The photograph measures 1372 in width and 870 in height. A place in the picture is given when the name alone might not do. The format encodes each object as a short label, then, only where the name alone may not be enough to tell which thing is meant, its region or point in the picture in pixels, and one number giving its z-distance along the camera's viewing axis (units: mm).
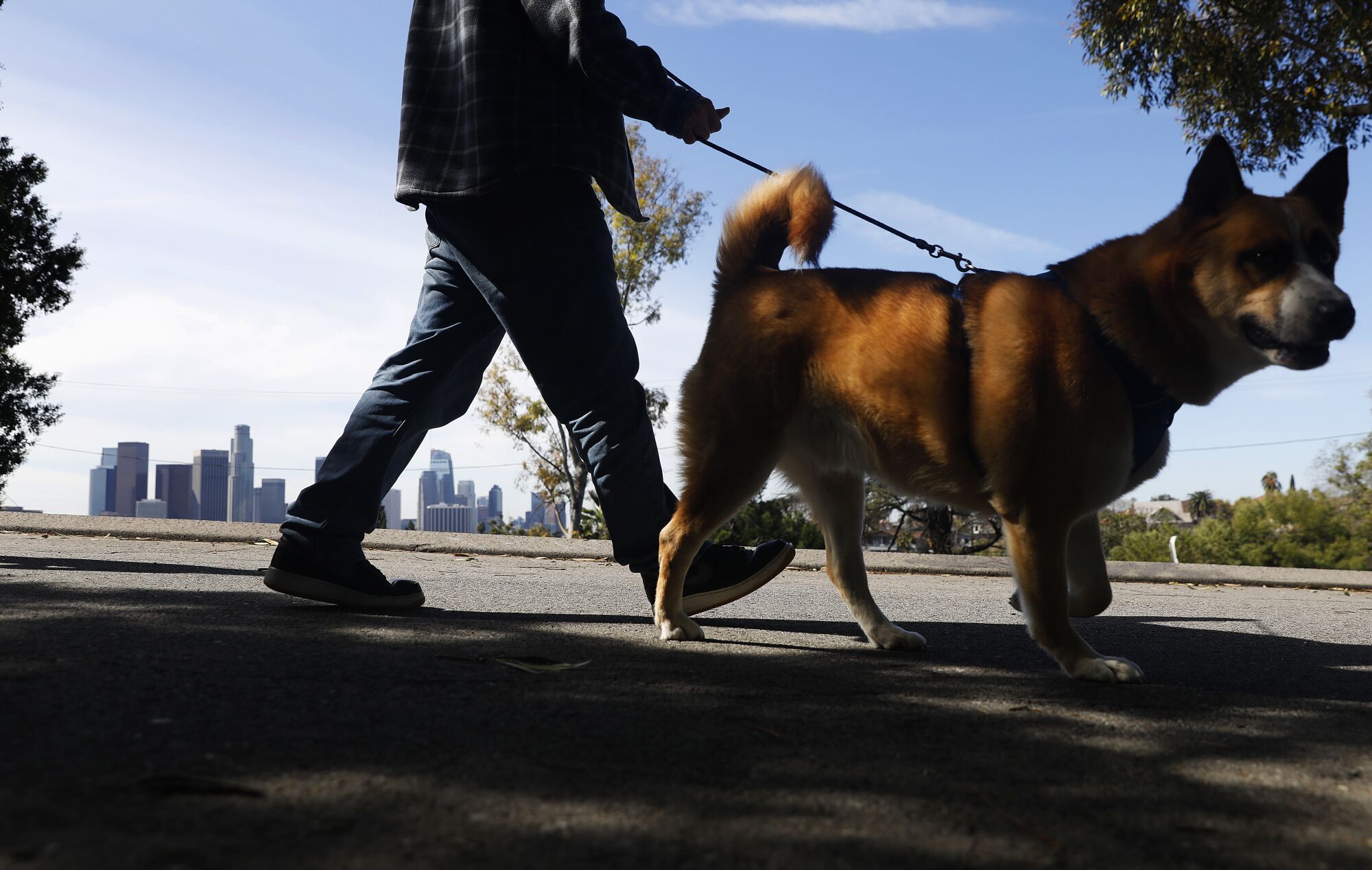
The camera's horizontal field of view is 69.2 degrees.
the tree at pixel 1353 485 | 50594
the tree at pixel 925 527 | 20734
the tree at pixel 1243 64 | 12367
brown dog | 2871
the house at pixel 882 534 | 30422
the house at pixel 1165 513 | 83125
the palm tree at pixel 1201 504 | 103312
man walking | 3264
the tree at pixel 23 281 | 16000
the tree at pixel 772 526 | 12398
